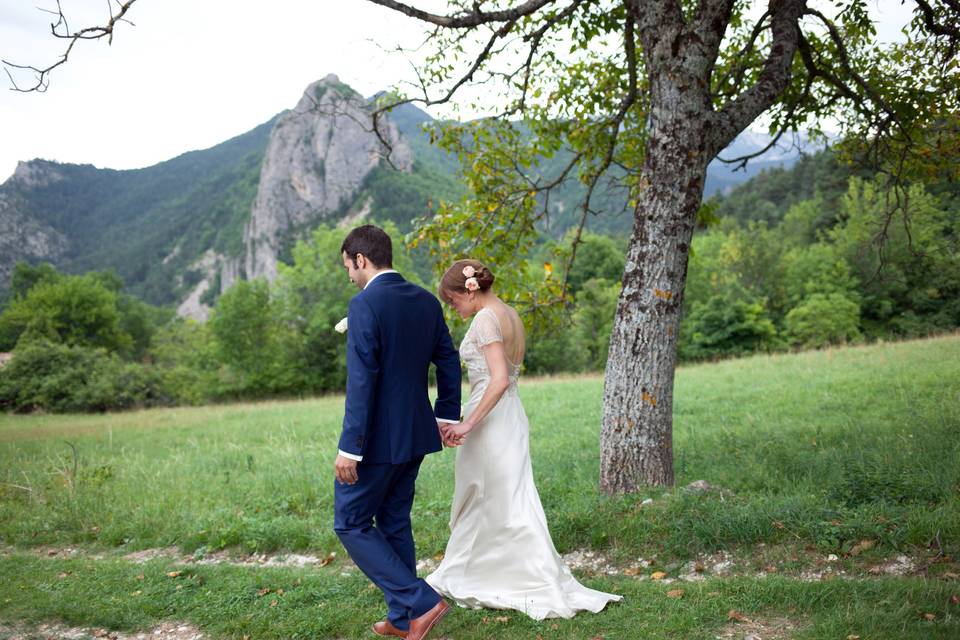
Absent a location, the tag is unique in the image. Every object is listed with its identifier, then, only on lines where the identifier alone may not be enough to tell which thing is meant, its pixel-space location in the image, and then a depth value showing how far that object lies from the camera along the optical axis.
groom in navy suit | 3.84
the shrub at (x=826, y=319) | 43.19
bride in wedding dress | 4.53
